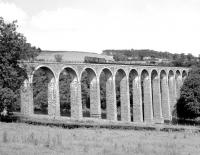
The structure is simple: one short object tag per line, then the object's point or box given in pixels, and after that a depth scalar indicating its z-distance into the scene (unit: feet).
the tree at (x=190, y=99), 183.83
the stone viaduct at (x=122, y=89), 123.75
